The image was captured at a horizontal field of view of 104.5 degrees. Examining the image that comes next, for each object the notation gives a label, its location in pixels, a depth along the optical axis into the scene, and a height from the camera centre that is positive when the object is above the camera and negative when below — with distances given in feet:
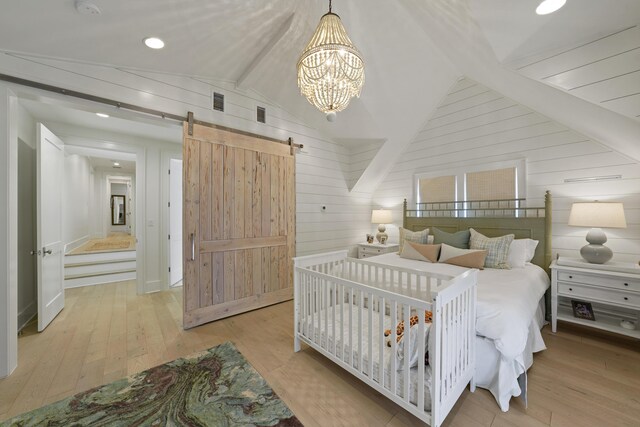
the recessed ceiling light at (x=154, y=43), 6.64 +4.60
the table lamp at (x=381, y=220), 13.93 -0.57
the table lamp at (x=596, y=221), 7.47 -0.34
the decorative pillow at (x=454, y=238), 10.26 -1.21
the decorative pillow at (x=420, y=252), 9.99 -1.74
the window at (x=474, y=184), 10.16 +1.22
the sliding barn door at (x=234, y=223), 8.94 -0.54
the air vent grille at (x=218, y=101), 9.61 +4.25
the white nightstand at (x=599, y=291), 7.05 -2.45
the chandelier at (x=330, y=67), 5.36 +3.18
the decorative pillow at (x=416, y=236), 11.50 -1.25
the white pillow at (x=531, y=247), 9.09 -1.37
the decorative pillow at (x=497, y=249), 8.78 -1.43
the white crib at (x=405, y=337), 4.31 -2.82
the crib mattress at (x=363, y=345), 4.73 -3.27
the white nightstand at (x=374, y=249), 13.48 -2.16
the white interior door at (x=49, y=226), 8.38 -0.62
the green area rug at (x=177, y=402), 4.94 -4.22
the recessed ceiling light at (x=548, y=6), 5.05 +4.27
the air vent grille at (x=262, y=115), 10.80 +4.18
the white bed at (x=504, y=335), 5.22 -2.72
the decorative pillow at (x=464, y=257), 8.84 -1.74
